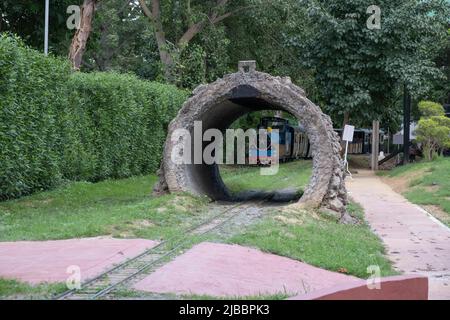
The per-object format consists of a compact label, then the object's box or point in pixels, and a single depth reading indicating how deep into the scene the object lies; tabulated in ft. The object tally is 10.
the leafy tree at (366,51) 107.45
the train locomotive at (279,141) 129.59
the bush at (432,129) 114.62
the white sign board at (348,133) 98.58
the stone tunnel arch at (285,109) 54.65
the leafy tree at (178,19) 110.01
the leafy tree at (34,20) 87.25
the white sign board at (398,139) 154.05
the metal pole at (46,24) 72.91
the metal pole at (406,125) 121.70
